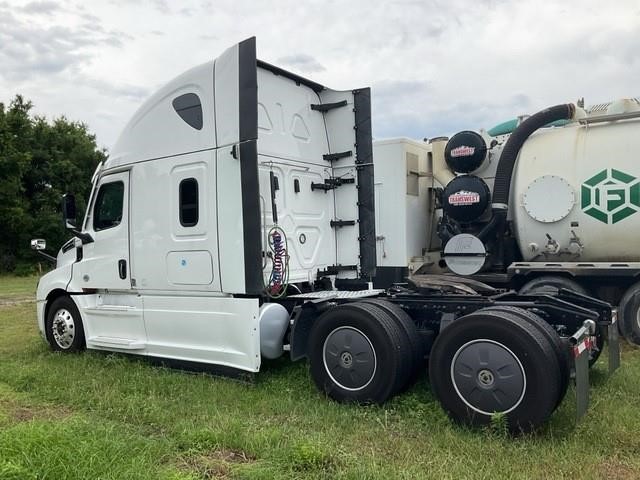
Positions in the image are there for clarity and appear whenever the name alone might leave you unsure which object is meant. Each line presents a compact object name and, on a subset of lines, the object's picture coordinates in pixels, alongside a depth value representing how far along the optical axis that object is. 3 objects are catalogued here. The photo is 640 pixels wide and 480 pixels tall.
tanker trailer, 7.82
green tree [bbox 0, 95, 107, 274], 27.98
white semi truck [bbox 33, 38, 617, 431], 4.49
